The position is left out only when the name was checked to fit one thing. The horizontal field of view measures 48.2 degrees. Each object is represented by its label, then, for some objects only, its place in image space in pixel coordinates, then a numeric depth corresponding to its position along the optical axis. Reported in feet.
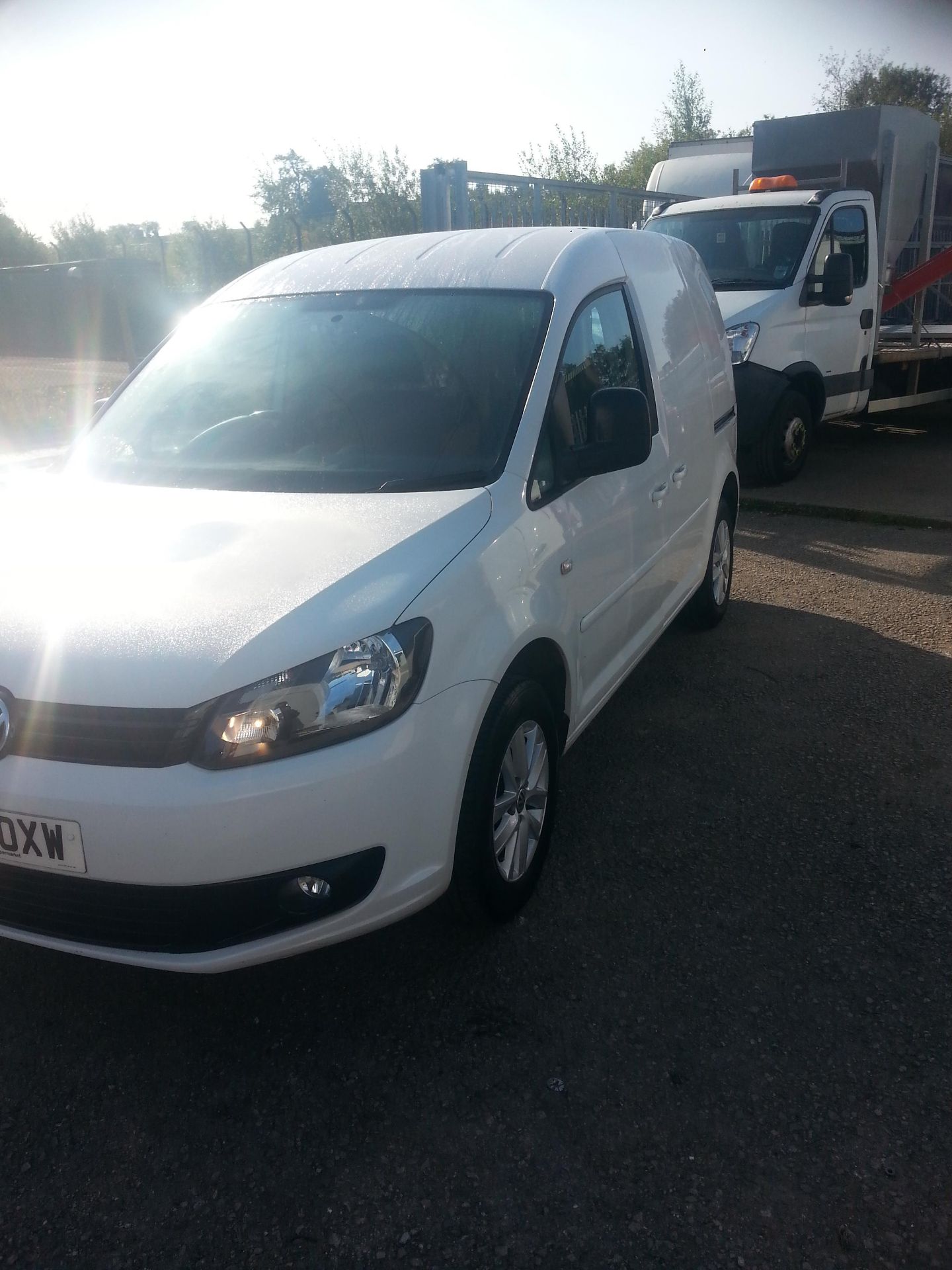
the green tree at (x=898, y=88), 160.15
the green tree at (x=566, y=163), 127.03
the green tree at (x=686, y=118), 172.04
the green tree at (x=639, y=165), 160.04
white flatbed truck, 28.40
